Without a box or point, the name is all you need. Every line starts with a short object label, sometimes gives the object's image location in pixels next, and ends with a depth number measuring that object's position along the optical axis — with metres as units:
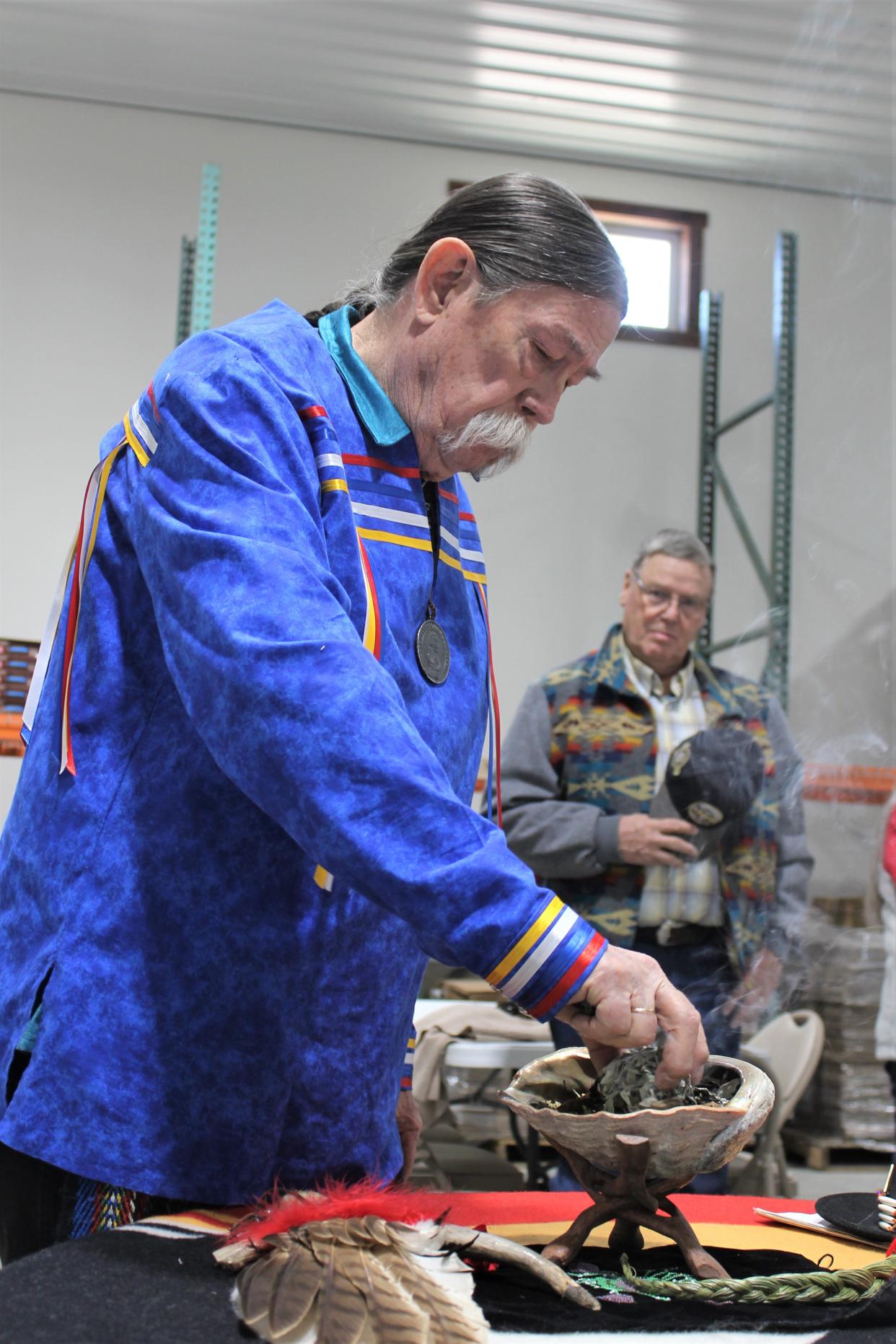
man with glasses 2.57
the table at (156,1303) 0.75
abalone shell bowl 0.96
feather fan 0.75
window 6.17
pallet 5.12
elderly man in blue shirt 0.84
